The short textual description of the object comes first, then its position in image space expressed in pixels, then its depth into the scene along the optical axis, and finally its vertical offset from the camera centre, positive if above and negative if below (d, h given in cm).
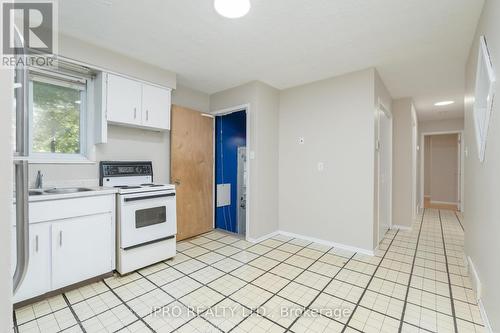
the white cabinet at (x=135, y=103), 259 +78
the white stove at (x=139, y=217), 242 -58
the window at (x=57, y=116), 238 +56
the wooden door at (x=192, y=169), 345 -5
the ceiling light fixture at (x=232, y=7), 173 +124
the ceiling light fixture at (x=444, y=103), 460 +130
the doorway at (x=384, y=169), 336 -6
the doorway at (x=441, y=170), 689 -13
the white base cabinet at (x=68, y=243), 189 -71
